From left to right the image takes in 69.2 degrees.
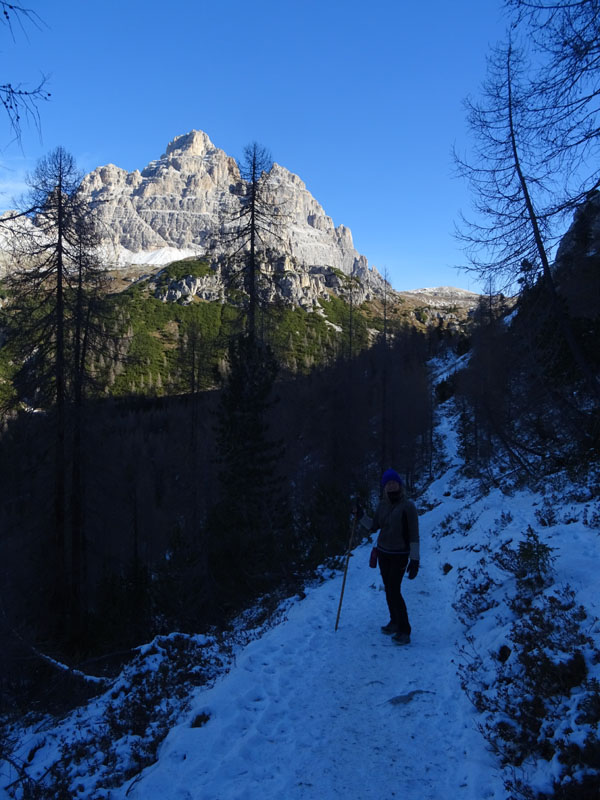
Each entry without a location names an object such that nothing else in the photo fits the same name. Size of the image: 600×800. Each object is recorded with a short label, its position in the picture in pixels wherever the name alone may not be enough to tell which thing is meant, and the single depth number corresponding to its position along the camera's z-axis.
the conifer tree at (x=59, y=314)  12.85
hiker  6.12
